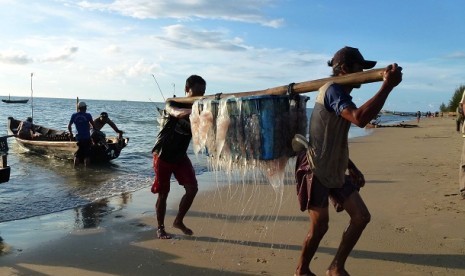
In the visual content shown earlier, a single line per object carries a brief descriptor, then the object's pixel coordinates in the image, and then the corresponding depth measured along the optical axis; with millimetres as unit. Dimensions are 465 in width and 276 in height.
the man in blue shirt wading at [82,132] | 12945
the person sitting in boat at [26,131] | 17822
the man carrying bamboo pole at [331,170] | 3433
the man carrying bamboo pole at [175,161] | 5148
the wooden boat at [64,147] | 13836
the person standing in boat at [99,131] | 13836
